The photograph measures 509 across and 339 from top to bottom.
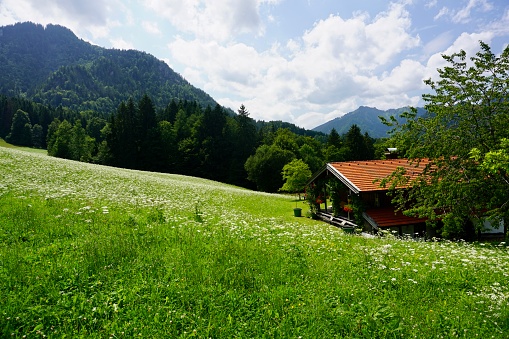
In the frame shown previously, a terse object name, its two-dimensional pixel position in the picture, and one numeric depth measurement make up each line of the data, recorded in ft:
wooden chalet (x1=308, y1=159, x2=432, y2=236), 72.49
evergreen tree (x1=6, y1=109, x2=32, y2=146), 351.87
